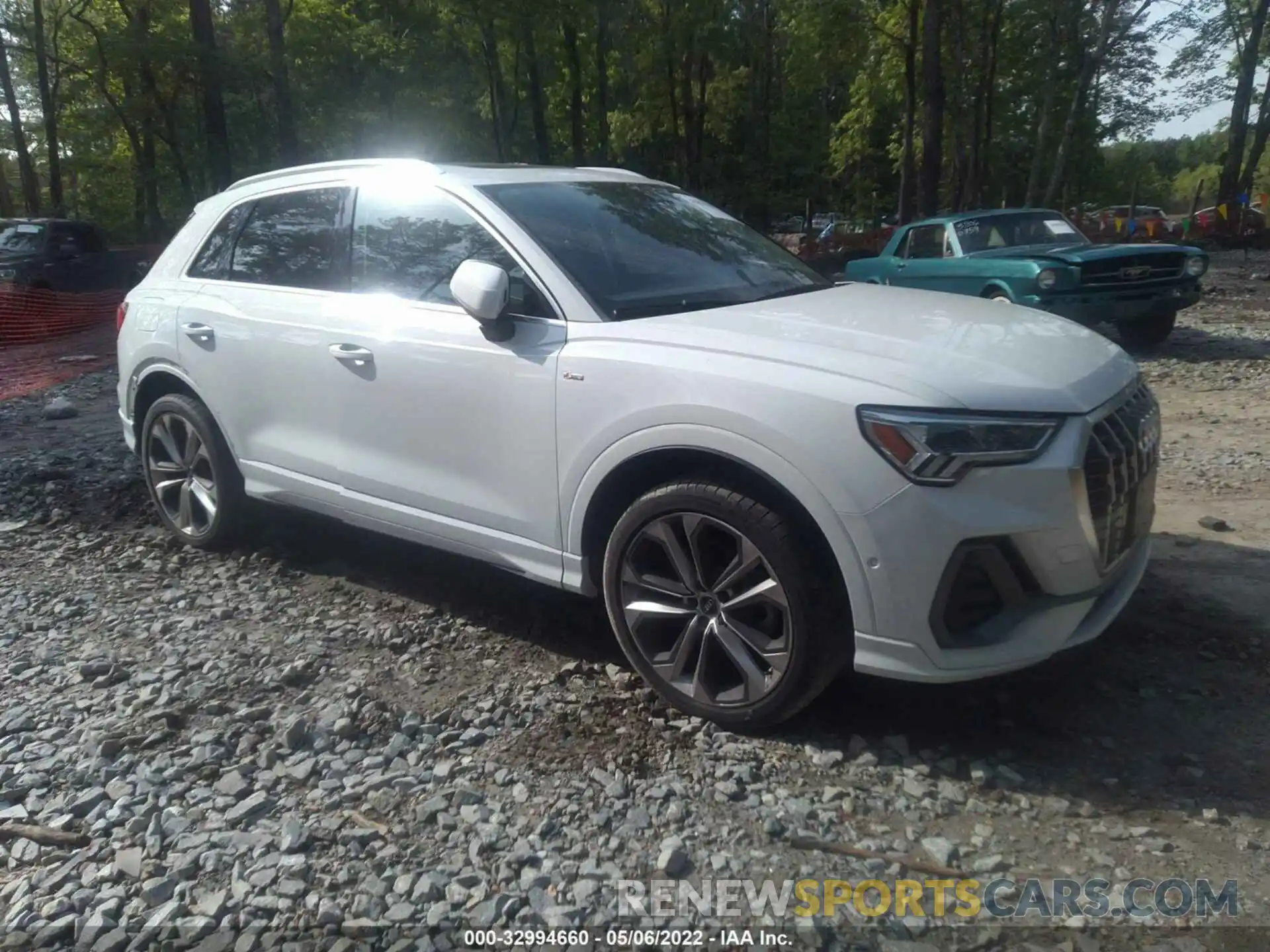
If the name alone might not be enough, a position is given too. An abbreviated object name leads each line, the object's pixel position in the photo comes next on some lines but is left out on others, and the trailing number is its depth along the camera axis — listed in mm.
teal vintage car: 9523
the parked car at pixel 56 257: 16078
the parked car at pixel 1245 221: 29359
